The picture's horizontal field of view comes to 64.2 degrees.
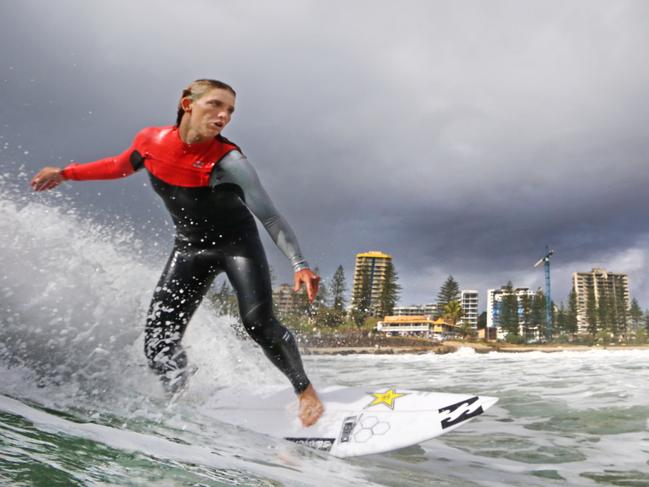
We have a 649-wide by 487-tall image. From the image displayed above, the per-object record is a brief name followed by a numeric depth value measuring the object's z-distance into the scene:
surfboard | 3.42
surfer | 3.74
